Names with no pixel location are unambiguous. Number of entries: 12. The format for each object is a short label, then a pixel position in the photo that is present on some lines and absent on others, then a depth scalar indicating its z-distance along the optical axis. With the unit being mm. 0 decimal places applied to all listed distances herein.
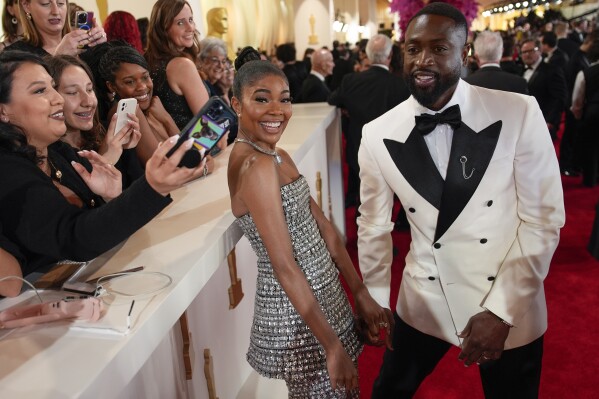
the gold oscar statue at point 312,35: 15289
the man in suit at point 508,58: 5938
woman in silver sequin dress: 1538
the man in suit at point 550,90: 5633
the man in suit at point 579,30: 9211
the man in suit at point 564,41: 7762
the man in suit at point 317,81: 5989
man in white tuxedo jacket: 1536
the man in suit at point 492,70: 3910
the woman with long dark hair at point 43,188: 1281
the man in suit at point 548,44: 6504
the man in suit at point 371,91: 4426
